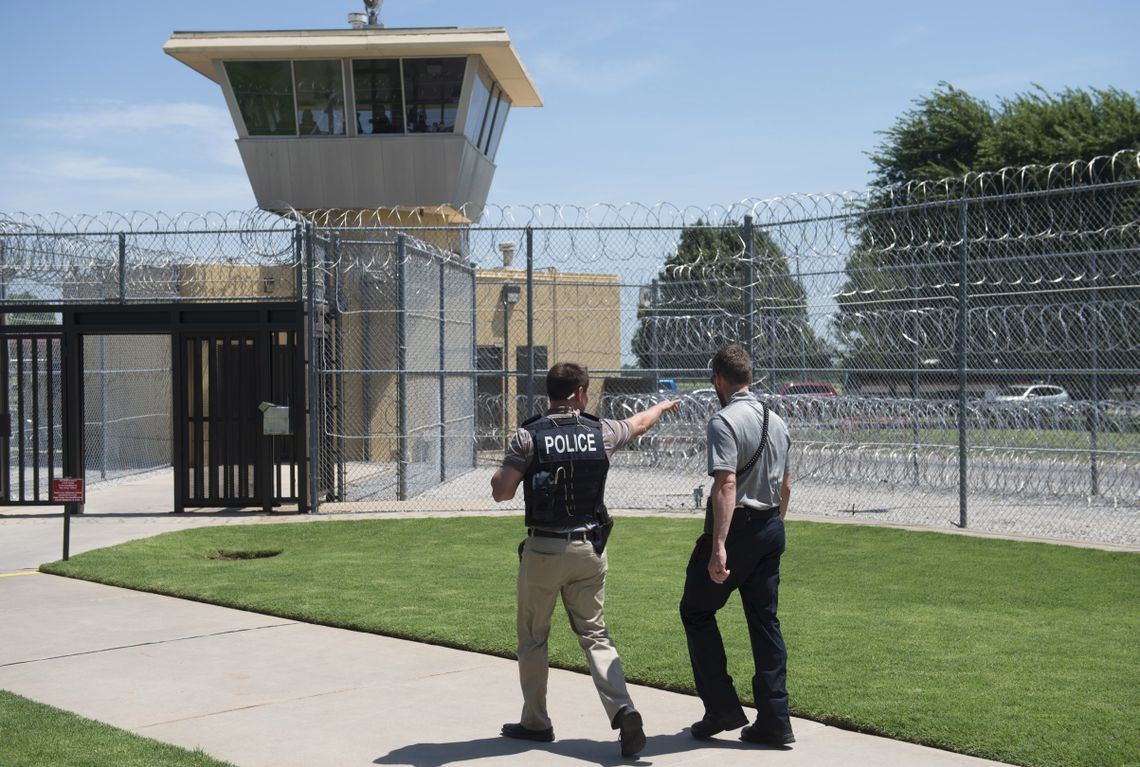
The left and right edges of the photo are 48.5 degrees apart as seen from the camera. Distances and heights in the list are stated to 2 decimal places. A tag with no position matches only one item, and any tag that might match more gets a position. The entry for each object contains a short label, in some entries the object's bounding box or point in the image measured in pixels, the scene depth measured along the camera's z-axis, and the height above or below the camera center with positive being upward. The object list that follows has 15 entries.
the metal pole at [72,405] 14.17 -0.31
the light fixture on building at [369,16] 24.30 +6.92
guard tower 23.08 +4.76
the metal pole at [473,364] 17.53 +0.15
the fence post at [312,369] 14.03 +0.07
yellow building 21.58 +0.86
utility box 13.86 -0.50
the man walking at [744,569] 5.45 -0.86
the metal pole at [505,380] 14.50 -0.07
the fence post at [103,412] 18.20 -0.51
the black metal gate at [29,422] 14.28 -0.60
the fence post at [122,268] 15.17 +1.31
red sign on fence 10.70 -0.96
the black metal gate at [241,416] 14.20 -0.46
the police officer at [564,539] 5.34 -0.71
